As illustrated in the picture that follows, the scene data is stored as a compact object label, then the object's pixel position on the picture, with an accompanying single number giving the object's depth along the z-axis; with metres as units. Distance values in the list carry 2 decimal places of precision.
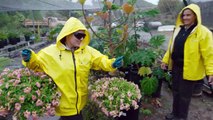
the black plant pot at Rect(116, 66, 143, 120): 2.35
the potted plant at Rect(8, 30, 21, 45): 6.44
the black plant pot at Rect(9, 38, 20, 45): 6.43
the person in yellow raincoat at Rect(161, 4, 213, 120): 1.66
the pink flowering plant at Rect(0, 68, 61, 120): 1.22
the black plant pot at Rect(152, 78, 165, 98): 2.46
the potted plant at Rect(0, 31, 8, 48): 5.61
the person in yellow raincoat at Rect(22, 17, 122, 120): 1.31
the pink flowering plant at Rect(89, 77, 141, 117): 1.42
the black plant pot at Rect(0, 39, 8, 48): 5.60
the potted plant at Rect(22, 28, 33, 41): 7.64
